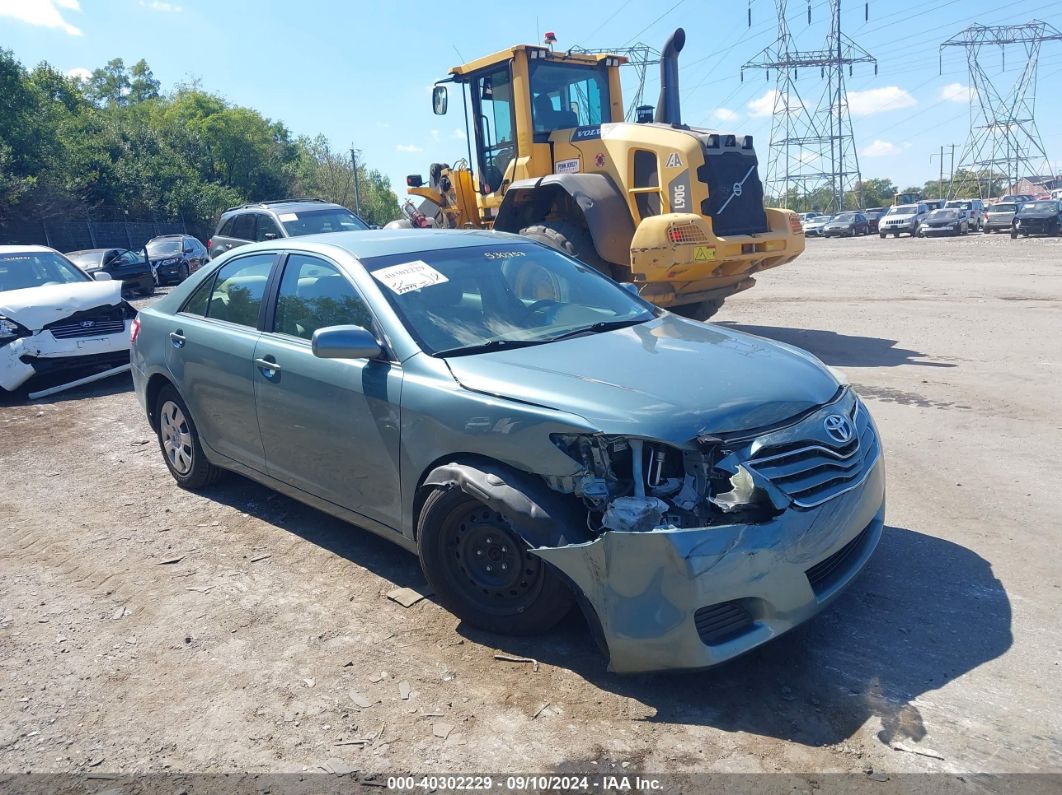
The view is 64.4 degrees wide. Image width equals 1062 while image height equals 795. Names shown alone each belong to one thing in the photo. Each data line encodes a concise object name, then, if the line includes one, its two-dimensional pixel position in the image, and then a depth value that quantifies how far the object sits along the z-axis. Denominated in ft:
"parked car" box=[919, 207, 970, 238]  133.90
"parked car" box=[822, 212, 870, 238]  163.43
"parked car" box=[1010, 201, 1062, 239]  110.11
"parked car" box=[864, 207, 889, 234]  170.74
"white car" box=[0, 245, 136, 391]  27.91
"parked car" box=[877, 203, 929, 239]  142.20
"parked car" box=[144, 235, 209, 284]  81.61
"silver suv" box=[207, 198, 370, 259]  41.50
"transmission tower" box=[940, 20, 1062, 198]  241.55
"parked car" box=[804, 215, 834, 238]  174.19
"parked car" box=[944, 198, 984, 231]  137.59
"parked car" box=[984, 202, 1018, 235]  125.70
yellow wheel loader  29.25
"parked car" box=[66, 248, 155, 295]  64.49
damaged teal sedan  9.80
